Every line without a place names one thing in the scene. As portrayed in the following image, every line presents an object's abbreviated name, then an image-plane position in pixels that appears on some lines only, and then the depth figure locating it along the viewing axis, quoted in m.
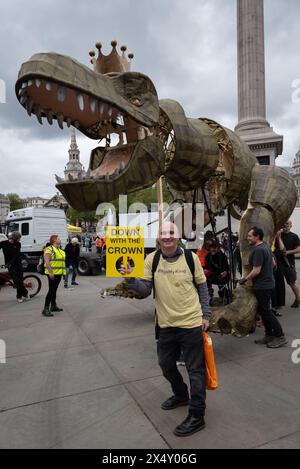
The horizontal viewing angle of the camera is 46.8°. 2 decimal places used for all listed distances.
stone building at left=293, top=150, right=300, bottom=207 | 80.55
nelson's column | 21.48
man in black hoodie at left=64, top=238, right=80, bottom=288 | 10.60
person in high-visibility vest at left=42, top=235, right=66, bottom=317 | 6.71
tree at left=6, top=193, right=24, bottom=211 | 99.31
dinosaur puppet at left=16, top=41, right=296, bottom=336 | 2.95
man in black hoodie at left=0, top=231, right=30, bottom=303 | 8.08
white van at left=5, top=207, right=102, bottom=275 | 14.66
